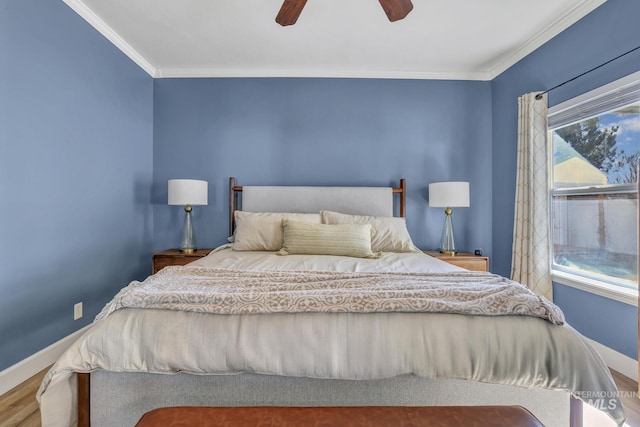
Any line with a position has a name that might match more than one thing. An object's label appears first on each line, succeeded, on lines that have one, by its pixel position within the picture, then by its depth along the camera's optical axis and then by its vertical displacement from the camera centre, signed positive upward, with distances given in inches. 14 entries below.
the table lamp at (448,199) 117.7 +6.3
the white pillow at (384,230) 108.8 -5.5
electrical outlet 91.2 -29.3
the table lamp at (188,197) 116.6 +7.5
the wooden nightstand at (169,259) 114.6 -16.5
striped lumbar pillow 96.2 -8.3
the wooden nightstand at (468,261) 113.0 -17.6
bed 43.2 -20.4
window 81.0 +7.6
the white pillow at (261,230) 106.6 -5.2
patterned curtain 102.5 +5.3
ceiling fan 68.2 +49.1
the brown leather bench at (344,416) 34.2 -23.9
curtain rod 77.8 +42.4
